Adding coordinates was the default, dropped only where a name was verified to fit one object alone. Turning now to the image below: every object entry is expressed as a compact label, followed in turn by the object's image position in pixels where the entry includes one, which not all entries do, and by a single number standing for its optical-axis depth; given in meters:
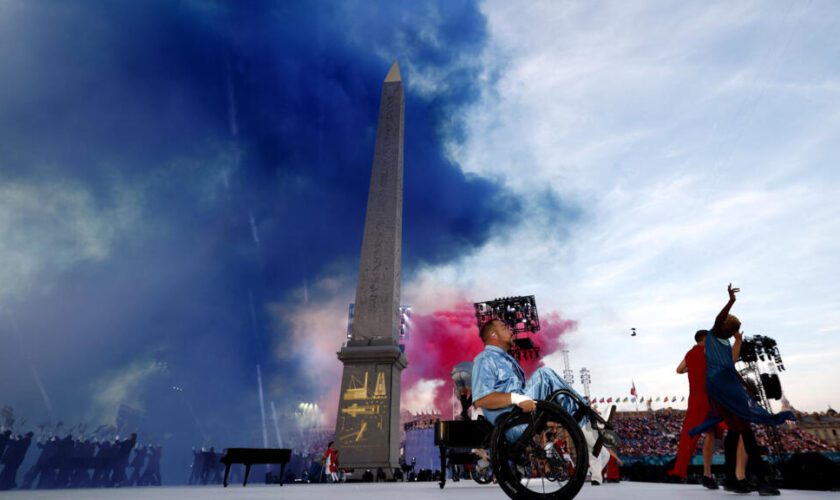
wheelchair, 2.26
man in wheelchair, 2.39
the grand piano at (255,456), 8.30
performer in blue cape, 3.70
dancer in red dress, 4.47
